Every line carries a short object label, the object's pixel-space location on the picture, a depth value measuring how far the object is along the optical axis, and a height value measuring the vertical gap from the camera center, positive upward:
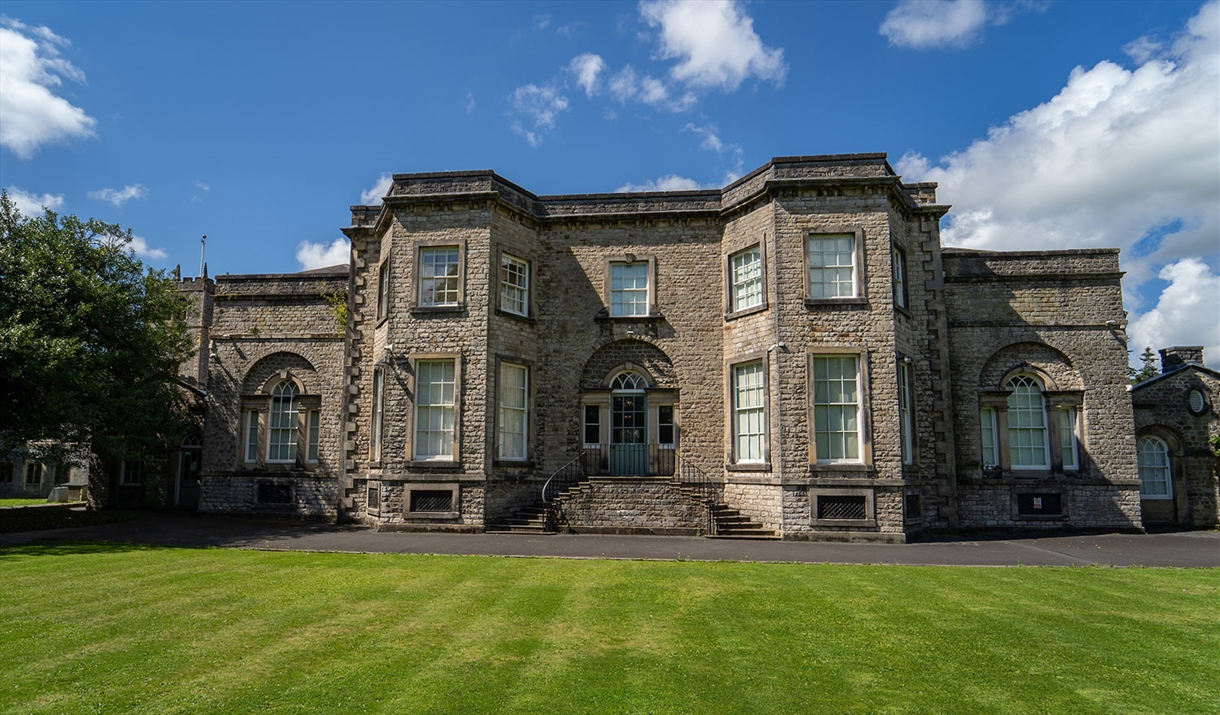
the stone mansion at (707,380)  15.69 +1.56
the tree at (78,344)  15.71 +2.32
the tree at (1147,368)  36.88 +4.05
